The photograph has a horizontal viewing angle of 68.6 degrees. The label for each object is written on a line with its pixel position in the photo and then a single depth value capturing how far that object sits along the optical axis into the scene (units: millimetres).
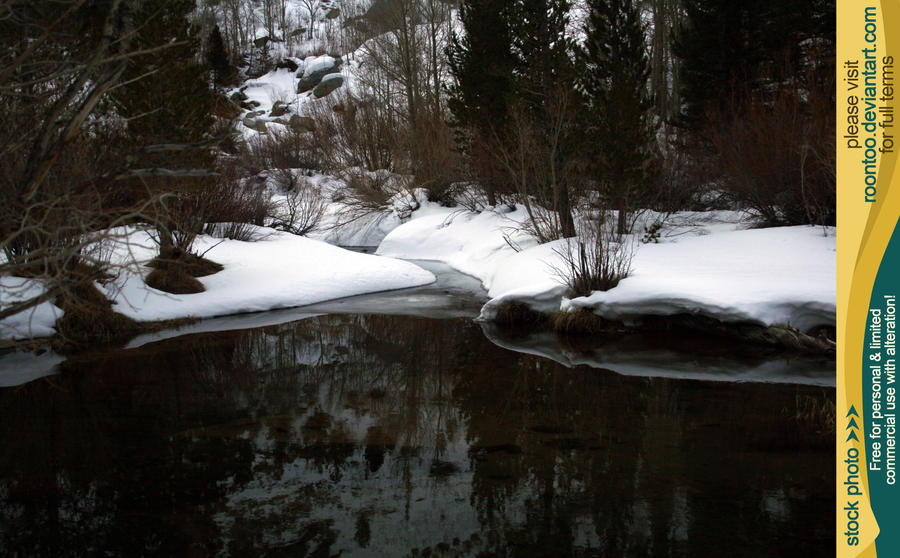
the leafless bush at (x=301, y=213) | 20406
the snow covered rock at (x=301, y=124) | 29922
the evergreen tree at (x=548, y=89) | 14234
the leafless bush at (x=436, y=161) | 22453
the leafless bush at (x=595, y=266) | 9672
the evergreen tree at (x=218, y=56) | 34375
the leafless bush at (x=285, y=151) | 28422
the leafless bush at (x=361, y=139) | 27312
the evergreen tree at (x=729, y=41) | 18078
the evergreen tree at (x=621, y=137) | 13648
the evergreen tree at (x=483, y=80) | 19844
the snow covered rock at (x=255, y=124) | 32119
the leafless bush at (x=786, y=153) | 11102
